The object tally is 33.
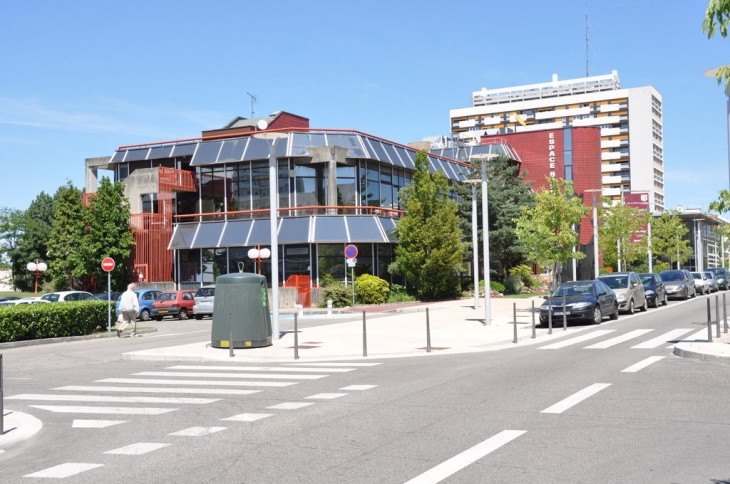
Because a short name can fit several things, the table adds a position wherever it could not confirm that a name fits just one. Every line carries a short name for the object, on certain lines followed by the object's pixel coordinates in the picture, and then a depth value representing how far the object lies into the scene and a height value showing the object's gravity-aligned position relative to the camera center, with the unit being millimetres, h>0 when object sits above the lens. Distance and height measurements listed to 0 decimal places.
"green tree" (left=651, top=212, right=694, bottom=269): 67000 +1889
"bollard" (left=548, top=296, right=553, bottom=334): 22717 -1569
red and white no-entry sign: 30006 +169
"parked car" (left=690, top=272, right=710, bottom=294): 48219 -1580
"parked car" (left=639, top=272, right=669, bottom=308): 34938 -1428
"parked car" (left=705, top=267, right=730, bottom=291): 55338 -1454
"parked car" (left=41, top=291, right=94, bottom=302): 35000 -1229
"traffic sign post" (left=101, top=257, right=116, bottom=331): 27250 -1336
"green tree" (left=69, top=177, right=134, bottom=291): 45281 +1959
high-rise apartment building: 109688 +20953
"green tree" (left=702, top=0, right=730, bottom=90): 6312 +2004
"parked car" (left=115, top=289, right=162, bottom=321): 37562 -1640
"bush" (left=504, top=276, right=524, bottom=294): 49375 -1540
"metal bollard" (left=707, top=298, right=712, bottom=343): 17328 -1702
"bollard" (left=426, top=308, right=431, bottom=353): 18328 -1950
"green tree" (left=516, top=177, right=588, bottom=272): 31453 +1226
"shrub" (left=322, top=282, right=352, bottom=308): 38906 -1554
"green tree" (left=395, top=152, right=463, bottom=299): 40406 +1307
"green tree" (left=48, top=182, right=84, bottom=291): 51500 +2100
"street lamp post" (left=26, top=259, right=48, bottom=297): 43344 +153
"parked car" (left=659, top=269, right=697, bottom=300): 41812 -1418
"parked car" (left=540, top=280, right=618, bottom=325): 25297 -1436
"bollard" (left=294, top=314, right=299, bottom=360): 17497 -1944
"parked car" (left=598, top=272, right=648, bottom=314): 30594 -1239
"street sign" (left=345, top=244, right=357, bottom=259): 35875 +598
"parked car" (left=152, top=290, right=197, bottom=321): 37281 -1821
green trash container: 18594 -1122
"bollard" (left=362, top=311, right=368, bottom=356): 17875 -1911
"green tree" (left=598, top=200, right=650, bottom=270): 51156 +1805
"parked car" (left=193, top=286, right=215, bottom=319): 36125 -1621
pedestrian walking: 25906 -1347
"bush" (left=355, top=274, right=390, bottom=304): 39859 -1339
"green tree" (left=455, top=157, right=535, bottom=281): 47438 +3030
